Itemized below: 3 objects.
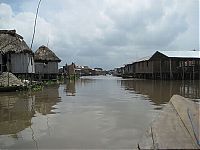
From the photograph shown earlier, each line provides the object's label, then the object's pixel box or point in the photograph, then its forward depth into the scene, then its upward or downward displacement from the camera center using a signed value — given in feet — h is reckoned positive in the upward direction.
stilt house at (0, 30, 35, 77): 59.39 +8.12
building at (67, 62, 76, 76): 144.53 +6.97
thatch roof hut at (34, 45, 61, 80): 79.78 +6.47
